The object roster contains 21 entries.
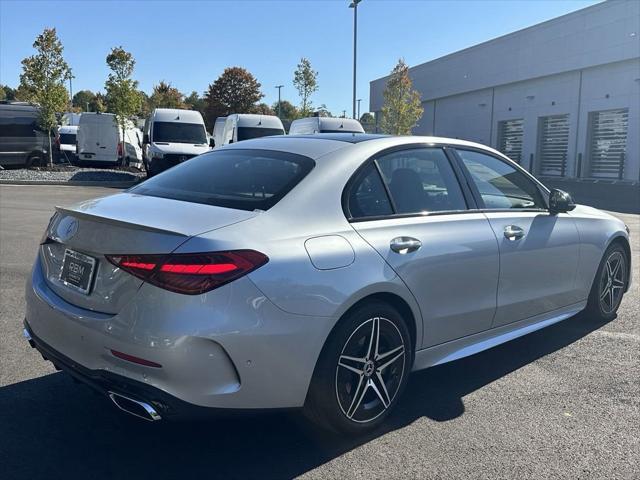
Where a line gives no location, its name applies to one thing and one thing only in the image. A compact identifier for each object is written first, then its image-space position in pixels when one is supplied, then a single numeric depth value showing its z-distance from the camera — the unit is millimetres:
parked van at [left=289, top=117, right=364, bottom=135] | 17953
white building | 27938
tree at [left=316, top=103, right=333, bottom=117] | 49644
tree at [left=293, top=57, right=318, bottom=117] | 38438
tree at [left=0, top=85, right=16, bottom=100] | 72262
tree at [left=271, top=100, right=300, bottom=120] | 87688
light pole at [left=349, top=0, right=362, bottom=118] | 29203
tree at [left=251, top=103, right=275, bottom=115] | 73812
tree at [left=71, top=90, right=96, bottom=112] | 101438
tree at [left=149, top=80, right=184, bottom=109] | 62156
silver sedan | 2760
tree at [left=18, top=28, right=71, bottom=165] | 22547
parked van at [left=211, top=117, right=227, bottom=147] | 23617
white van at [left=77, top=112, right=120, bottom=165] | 25125
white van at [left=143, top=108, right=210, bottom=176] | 18969
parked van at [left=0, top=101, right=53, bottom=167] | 22375
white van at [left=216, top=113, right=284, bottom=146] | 20156
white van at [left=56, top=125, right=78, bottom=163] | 29719
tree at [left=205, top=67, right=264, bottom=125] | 72062
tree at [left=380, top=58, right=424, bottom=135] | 30688
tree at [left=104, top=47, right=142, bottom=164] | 24766
